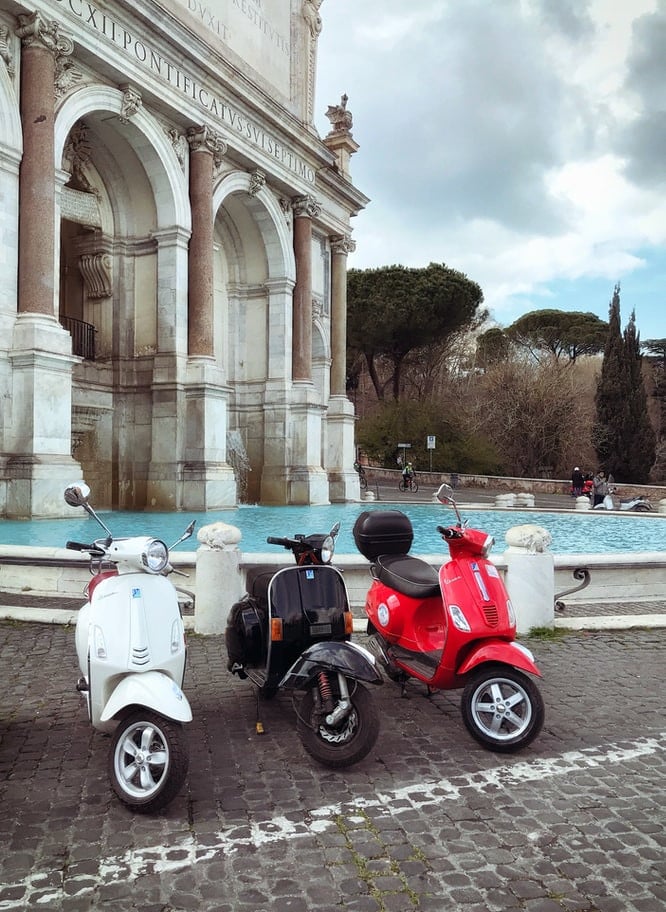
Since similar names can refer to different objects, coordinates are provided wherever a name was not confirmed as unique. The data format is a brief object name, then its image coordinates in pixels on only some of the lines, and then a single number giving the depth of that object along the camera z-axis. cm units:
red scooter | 333
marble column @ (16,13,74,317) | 1229
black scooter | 310
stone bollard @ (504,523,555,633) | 567
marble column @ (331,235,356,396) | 2353
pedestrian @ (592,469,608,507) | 2150
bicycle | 2870
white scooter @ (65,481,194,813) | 272
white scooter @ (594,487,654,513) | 2030
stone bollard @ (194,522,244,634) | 555
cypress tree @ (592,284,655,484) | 3362
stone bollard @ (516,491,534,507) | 2203
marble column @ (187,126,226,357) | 1617
